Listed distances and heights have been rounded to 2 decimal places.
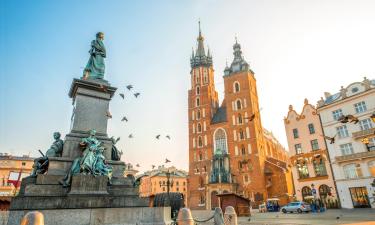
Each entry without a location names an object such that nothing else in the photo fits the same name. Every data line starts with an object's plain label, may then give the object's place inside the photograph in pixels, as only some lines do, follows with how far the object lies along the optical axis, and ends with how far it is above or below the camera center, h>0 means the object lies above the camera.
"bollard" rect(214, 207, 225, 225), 6.66 -0.52
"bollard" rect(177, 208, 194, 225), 5.34 -0.39
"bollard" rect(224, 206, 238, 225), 7.04 -0.56
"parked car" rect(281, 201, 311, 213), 24.08 -1.01
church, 43.47 +11.16
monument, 6.67 +0.65
